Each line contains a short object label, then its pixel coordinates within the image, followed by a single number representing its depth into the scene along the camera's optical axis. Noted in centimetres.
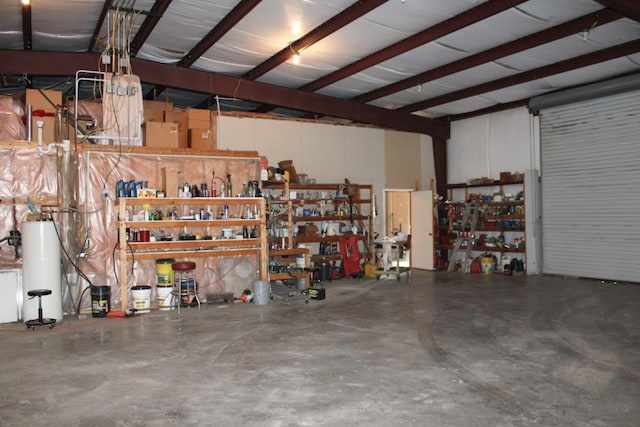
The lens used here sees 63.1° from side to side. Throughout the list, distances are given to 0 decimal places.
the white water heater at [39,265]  673
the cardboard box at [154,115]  928
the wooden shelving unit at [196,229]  753
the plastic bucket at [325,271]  1076
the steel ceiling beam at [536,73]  843
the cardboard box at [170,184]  798
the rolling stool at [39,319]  640
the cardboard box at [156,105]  947
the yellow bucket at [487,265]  1184
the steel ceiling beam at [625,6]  595
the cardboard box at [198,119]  925
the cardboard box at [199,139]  923
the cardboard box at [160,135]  840
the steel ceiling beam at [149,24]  708
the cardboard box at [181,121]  924
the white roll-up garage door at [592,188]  963
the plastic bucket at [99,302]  727
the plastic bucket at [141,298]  755
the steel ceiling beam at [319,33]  702
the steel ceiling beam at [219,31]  704
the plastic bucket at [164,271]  783
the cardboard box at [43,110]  765
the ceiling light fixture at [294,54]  863
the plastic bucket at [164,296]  786
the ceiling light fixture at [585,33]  738
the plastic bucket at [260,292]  812
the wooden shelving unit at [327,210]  1077
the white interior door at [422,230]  1264
